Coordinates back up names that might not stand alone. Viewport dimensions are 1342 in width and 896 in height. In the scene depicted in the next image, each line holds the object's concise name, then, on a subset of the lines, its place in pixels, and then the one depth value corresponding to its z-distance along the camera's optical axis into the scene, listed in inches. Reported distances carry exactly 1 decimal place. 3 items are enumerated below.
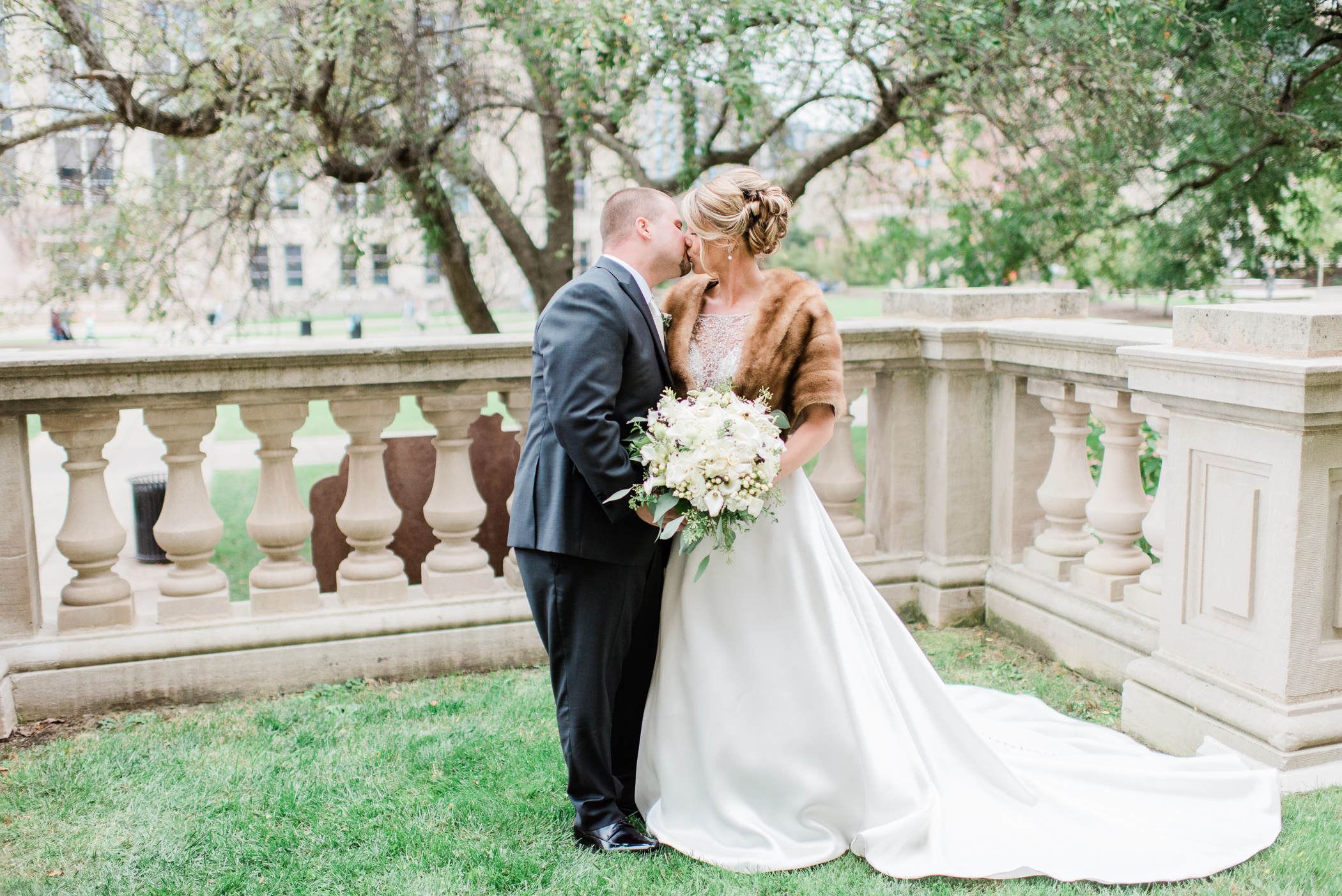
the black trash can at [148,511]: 369.1
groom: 126.4
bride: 132.3
